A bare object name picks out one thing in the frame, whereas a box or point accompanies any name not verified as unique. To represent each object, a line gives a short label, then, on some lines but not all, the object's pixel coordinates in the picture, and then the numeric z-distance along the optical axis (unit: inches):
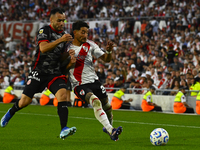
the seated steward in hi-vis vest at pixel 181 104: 1192.2
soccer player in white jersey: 605.0
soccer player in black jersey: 561.9
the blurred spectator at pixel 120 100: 1347.8
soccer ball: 554.3
